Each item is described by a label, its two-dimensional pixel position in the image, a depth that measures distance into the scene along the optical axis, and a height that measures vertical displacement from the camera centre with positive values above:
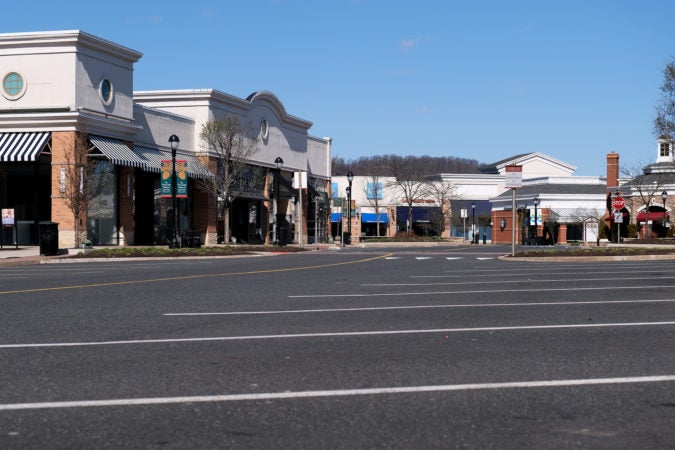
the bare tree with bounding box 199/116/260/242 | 47.72 +4.10
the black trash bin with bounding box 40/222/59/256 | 31.12 -0.38
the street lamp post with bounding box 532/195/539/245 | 68.68 -0.19
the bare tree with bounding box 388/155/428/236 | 86.81 +4.59
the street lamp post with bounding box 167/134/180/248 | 32.88 +2.46
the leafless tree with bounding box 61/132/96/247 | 36.56 +2.08
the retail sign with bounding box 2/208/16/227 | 33.06 +0.45
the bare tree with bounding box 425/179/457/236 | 88.06 +3.03
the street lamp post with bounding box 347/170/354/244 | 53.08 +1.46
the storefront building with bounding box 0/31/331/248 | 36.97 +4.02
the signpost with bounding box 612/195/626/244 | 44.59 +0.90
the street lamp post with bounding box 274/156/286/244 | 58.56 +1.57
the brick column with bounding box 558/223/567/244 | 81.31 -0.77
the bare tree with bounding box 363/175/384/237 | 90.88 +3.76
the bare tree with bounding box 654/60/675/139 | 38.47 +5.14
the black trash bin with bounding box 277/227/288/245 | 43.50 -0.46
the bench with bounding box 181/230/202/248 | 37.78 -0.60
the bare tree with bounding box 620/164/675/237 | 68.75 +3.37
